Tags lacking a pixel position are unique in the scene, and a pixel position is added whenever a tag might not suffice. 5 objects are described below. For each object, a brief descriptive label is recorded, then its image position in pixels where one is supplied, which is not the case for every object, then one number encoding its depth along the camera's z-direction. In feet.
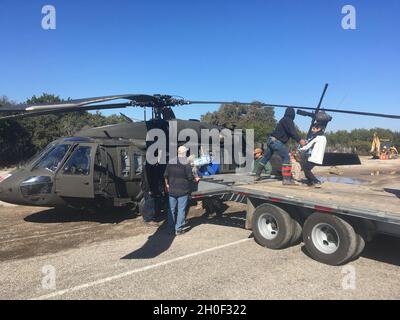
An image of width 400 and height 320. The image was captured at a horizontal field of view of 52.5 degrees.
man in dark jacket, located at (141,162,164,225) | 31.50
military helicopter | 30.09
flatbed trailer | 19.65
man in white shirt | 27.76
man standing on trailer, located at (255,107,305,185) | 28.27
